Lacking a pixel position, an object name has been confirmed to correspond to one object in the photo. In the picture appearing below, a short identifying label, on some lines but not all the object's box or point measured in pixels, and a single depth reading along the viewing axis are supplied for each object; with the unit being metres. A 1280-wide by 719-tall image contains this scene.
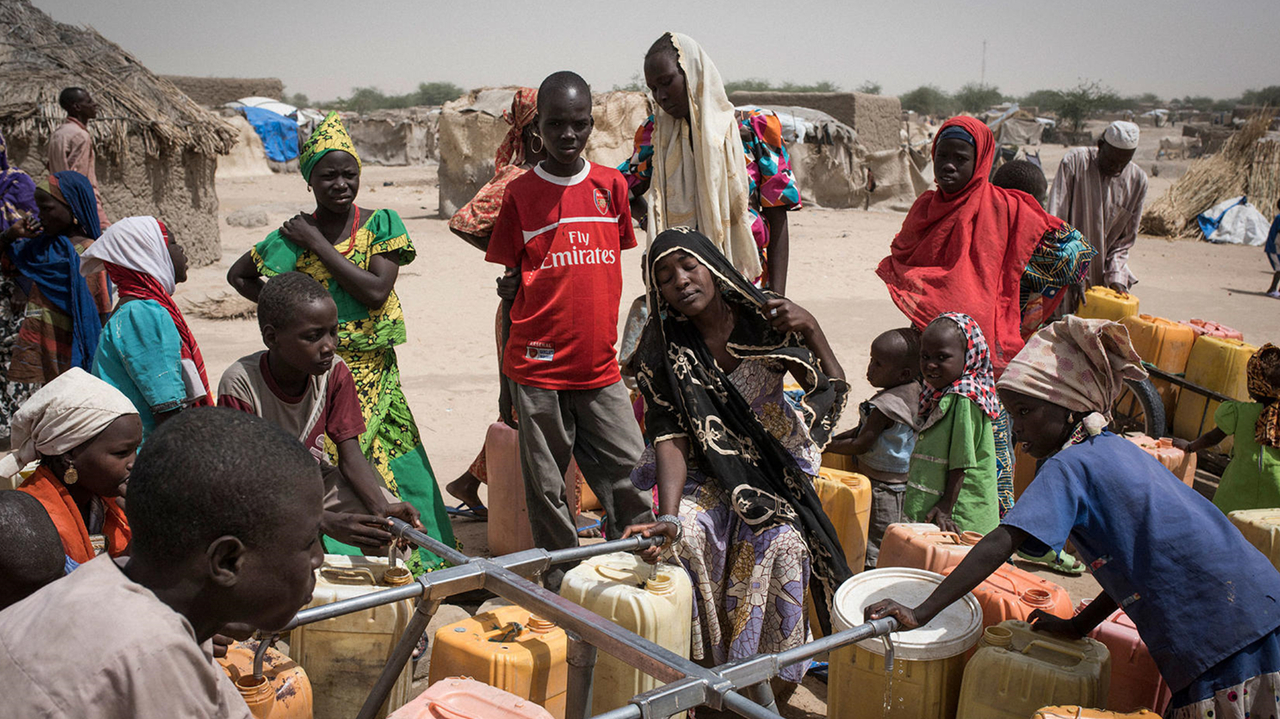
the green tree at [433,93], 69.44
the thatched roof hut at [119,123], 9.66
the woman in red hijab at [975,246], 4.51
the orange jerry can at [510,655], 2.52
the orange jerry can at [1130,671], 2.70
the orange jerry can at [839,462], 4.54
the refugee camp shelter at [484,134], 15.48
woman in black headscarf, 2.96
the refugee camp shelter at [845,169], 19.28
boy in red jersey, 3.77
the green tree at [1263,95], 63.12
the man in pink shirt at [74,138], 8.71
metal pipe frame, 1.77
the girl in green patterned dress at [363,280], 3.83
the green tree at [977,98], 59.75
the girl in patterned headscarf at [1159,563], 2.29
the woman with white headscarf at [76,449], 2.65
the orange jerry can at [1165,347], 5.95
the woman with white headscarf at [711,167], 4.22
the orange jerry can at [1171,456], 4.75
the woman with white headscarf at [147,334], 3.51
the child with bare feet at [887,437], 4.19
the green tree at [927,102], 59.91
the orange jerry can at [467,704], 2.00
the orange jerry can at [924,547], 3.15
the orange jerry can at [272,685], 2.39
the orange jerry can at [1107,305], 6.20
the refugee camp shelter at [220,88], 32.91
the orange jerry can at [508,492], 4.41
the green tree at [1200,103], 75.80
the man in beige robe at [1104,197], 6.39
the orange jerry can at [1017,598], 2.88
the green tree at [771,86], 69.94
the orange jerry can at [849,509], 3.73
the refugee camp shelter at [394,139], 30.44
